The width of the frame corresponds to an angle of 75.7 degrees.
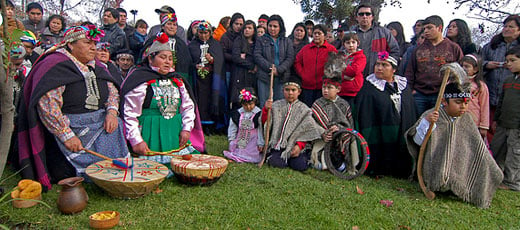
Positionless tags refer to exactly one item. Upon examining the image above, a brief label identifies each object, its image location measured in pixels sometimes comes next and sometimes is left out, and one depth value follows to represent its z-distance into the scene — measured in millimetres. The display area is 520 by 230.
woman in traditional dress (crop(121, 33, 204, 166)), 4031
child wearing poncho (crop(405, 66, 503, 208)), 3797
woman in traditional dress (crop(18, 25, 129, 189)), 3422
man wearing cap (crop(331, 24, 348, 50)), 6992
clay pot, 2967
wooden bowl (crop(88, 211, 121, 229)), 2754
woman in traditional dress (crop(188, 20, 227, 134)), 6465
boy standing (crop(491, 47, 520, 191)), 4434
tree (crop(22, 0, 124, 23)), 16502
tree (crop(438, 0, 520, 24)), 8766
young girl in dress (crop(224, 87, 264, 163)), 5238
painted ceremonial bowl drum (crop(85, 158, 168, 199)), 3113
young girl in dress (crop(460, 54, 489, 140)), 4719
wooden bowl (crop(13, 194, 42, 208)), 3098
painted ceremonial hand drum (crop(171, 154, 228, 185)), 3672
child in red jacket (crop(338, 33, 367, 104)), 5234
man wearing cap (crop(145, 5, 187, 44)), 6492
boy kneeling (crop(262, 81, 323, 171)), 4887
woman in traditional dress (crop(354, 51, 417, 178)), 4781
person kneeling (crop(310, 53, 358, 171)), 4952
